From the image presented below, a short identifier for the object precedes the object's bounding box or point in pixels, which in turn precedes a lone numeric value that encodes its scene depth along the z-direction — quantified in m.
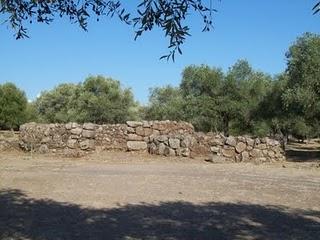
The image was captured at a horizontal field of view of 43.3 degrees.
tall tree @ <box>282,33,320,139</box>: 20.85
